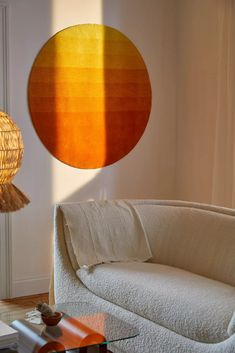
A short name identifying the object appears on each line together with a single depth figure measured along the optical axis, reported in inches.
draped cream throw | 163.2
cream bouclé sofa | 128.0
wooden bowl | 123.1
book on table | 116.6
